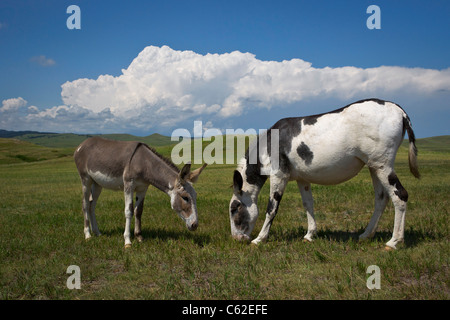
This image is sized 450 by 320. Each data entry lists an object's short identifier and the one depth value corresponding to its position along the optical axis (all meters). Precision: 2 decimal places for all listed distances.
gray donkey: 8.41
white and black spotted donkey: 7.55
